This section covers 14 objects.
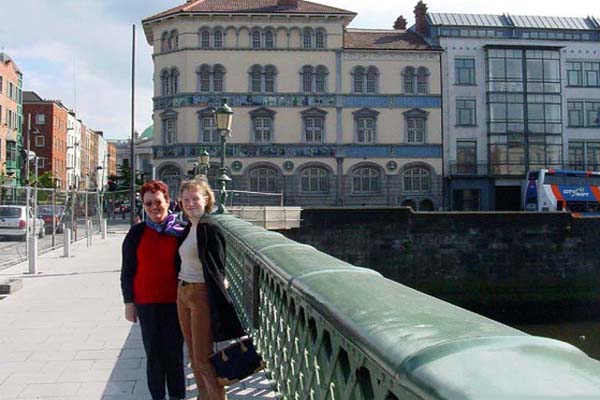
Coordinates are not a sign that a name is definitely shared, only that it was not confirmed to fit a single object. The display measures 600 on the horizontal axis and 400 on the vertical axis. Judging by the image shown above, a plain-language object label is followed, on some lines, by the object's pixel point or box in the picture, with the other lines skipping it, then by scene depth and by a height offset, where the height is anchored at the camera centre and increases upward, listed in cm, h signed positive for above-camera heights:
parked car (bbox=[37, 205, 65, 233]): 2017 -28
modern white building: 4331 +676
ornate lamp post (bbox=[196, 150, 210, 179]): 2181 +146
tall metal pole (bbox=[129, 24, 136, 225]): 2890 +411
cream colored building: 4116 +669
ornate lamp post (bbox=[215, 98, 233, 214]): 1173 +163
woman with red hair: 509 -68
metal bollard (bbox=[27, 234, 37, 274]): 1426 -112
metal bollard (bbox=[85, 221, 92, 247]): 2318 -104
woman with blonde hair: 459 -69
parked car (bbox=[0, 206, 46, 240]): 1584 -40
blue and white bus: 3659 +70
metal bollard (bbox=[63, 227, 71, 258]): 1859 -111
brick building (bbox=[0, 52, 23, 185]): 5342 +780
